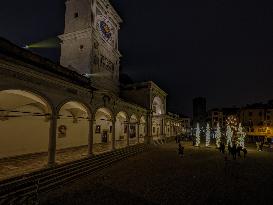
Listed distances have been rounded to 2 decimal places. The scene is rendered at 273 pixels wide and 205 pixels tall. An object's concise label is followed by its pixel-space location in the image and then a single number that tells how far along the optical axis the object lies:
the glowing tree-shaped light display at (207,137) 32.47
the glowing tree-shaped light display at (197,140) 31.55
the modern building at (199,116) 124.69
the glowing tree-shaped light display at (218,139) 31.19
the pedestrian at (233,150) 19.47
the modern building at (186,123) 94.12
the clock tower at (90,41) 26.92
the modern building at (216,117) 79.19
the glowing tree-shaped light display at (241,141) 28.16
